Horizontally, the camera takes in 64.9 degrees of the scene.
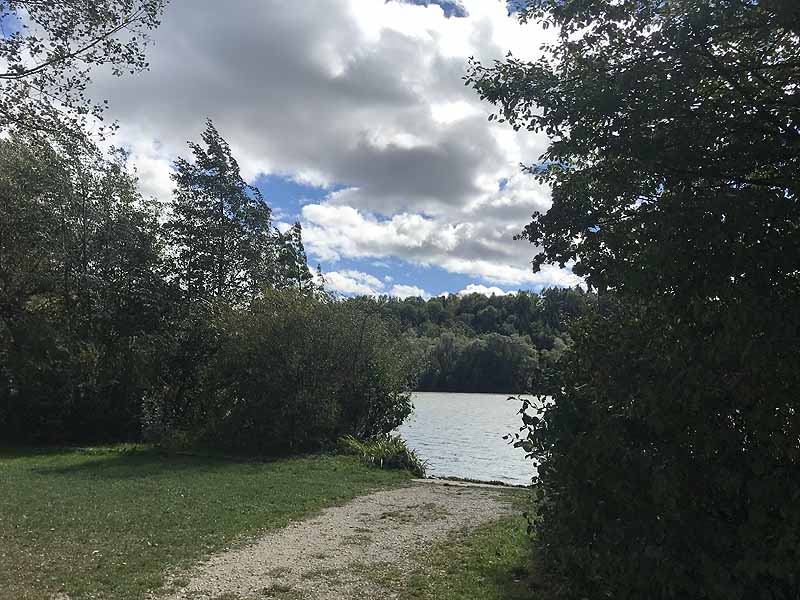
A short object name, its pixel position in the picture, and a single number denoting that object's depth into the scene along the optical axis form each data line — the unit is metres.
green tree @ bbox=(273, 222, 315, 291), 28.08
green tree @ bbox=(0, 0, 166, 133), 8.01
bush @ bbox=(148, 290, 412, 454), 19.48
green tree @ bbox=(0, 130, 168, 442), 21.61
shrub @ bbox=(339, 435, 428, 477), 17.28
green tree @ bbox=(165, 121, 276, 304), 25.97
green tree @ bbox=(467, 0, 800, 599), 3.69
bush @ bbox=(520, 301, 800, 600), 3.58
